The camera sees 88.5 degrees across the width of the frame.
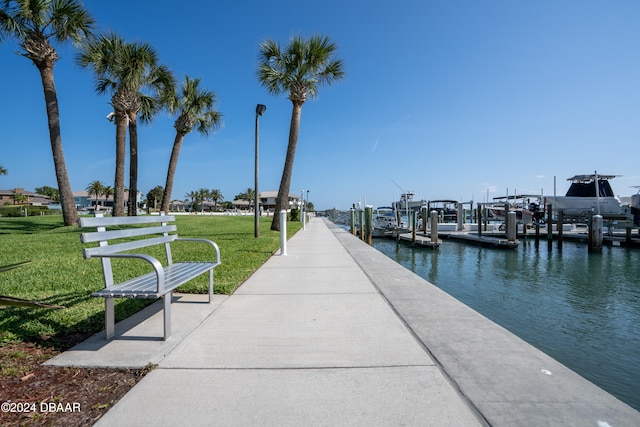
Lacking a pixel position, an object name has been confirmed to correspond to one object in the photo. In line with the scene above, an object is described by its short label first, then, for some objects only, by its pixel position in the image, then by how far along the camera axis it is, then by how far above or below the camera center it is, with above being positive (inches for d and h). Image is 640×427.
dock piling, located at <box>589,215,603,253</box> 690.8 -53.5
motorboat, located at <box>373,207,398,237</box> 946.7 -47.3
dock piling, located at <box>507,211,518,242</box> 733.3 -41.5
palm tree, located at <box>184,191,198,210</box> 4335.1 +181.0
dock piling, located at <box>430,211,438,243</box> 705.8 -39.0
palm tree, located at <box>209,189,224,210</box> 4276.6 +179.1
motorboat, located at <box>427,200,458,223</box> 2081.6 -25.2
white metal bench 105.2 -26.7
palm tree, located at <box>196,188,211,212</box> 4288.9 +181.8
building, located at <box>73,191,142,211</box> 3609.7 +96.8
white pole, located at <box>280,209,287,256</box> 344.7 -27.9
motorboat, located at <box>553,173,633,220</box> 1032.2 +11.4
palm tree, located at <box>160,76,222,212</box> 877.8 +277.8
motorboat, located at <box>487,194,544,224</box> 1112.0 -2.1
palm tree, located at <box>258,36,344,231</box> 637.9 +267.7
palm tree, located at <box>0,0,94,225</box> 552.4 +303.5
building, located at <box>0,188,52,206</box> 3090.3 +110.2
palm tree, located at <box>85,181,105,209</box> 3410.4 +215.6
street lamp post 448.4 +56.3
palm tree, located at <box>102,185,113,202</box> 3467.0 +197.0
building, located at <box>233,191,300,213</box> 3597.9 +75.9
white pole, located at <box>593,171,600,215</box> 955.5 +13.8
